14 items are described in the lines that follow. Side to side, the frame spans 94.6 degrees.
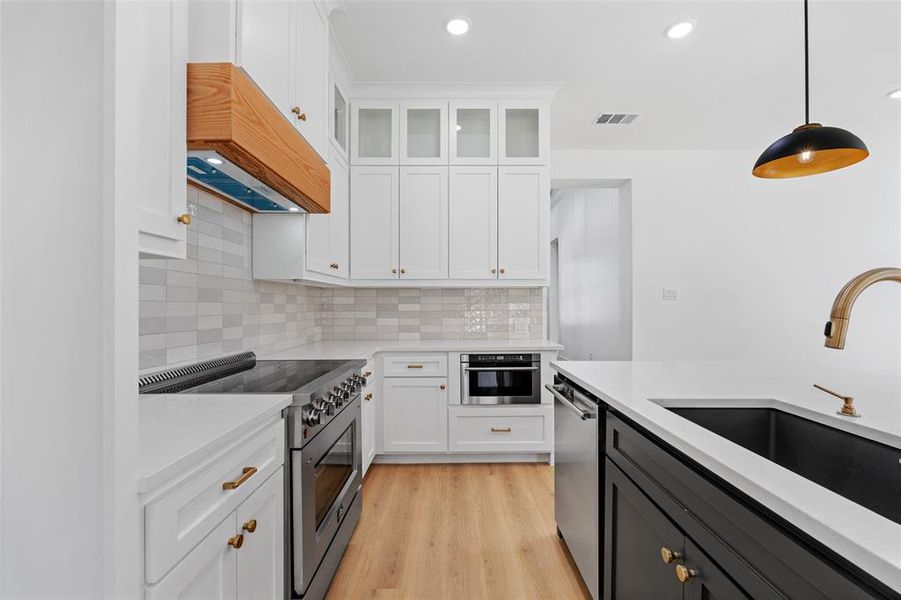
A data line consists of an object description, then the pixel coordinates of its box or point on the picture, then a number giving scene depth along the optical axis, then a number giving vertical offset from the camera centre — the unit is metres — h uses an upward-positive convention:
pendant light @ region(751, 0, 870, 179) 1.56 +0.60
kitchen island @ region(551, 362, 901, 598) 0.56 -0.30
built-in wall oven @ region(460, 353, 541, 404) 2.96 -0.56
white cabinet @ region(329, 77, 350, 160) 2.62 +1.26
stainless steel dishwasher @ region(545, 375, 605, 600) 1.47 -0.70
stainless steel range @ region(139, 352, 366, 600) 1.34 -0.52
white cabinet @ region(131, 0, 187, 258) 0.89 +0.43
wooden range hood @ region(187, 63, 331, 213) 1.15 +0.54
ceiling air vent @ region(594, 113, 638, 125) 3.59 +1.61
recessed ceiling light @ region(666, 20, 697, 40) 2.41 +1.60
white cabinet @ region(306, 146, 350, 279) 2.45 +0.44
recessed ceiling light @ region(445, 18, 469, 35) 2.37 +1.59
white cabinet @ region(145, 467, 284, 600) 0.83 -0.60
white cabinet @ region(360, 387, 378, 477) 2.58 -0.81
